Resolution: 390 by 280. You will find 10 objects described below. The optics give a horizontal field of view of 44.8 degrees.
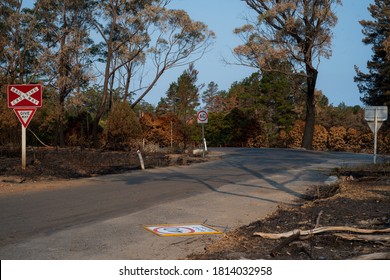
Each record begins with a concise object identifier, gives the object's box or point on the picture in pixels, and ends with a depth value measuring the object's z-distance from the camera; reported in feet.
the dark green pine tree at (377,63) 147.43
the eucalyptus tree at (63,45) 118.73
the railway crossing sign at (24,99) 53.78
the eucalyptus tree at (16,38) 107.55
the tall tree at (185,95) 206.49
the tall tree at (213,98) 226.34
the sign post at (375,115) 58.59
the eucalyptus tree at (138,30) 132.98
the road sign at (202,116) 90.22
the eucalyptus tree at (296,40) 121.80
